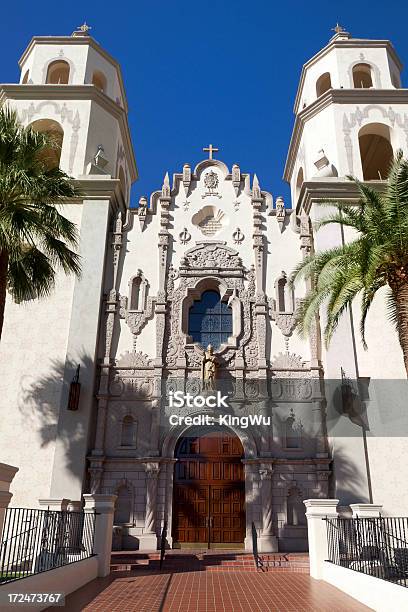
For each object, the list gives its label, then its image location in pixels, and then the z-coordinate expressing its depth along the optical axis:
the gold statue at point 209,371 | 19.06
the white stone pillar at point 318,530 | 13.43
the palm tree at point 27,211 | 12.85
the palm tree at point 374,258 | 13.24
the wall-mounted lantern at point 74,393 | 17.78
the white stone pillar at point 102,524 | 13.53
